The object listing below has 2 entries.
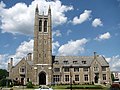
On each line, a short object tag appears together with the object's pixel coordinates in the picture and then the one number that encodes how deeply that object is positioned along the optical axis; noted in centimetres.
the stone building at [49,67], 3750
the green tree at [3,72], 6127
